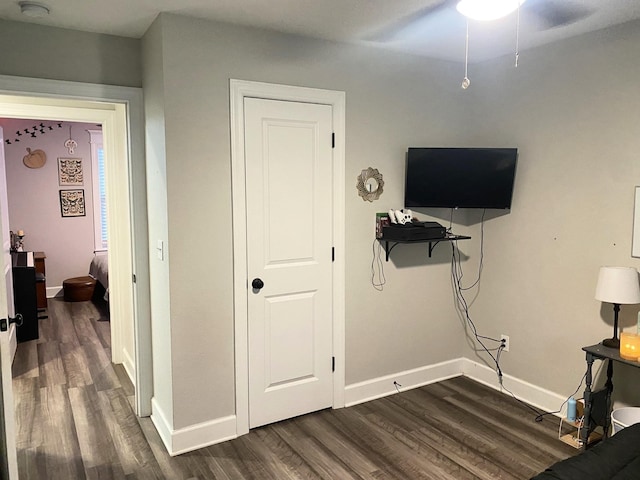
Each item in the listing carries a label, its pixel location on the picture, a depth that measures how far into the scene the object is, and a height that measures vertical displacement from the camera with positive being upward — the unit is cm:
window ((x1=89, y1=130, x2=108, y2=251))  708 +7
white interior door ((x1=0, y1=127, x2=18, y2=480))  213 -90
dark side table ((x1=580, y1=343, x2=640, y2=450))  283 -116
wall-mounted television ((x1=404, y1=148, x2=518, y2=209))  351 +14
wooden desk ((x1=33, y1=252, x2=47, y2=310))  628 -108
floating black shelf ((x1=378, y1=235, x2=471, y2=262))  351 -30
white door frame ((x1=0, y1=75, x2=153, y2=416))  292 +20
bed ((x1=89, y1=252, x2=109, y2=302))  639 -94
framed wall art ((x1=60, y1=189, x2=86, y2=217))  691 -8
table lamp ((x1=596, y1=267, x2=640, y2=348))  278 -48
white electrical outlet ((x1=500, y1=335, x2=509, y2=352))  377 -107
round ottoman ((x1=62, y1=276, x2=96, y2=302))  663 -121
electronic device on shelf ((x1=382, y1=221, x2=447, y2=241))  343 -23
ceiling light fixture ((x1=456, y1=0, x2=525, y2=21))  226 +86
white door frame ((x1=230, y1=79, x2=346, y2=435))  297 -17
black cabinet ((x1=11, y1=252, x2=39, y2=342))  500 -101
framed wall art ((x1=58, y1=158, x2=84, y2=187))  686 +35
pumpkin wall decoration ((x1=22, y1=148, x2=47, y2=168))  660 +50
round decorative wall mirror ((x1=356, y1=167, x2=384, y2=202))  345 +9
